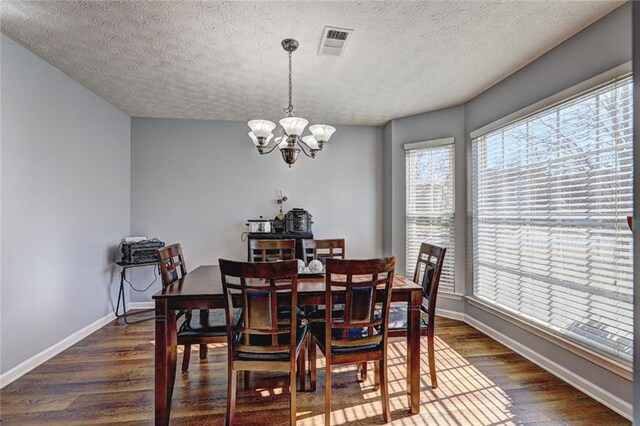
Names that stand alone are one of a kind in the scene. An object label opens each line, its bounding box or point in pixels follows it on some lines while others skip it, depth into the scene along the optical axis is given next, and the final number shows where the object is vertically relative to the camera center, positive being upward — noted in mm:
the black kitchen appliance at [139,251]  3881 -433
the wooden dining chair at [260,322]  1764 -608
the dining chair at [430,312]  2332 -751
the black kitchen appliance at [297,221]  4297 -89
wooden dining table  1935 -622
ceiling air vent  2336 +1307
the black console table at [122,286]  3818 -855
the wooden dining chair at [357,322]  1843 -638
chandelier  2379 +621
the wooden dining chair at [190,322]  2102 -746
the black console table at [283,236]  4250 -283
